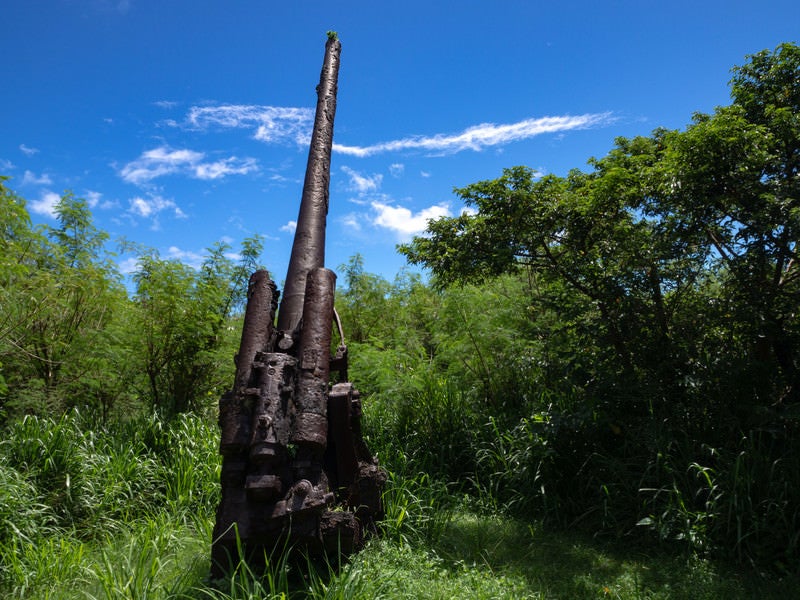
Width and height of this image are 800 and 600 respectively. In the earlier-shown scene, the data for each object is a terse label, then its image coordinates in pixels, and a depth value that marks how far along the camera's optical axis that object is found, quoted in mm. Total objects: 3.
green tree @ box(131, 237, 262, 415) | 7520
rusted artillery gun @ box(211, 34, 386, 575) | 3309
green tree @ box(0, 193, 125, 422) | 6336
